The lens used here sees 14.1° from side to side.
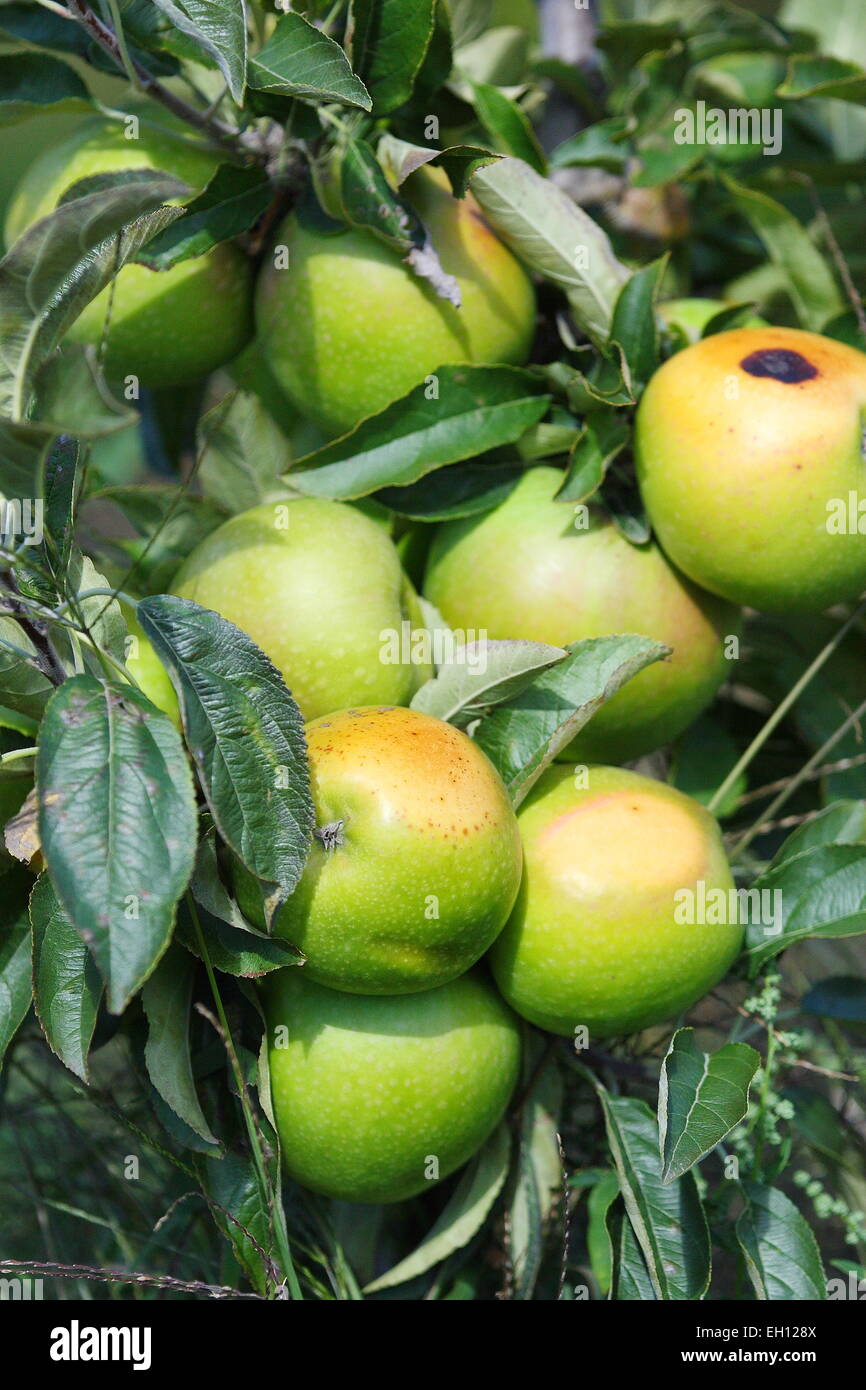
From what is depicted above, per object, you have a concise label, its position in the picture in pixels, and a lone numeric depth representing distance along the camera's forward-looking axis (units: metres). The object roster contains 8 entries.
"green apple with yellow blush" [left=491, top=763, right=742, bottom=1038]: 0.86
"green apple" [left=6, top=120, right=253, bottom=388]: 0.89
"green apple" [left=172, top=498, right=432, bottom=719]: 0.87
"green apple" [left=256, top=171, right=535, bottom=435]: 0.89
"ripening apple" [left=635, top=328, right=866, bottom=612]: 0.88
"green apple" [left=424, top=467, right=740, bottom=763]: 0.90
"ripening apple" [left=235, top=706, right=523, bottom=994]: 0.83
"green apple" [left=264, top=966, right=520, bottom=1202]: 0.85
